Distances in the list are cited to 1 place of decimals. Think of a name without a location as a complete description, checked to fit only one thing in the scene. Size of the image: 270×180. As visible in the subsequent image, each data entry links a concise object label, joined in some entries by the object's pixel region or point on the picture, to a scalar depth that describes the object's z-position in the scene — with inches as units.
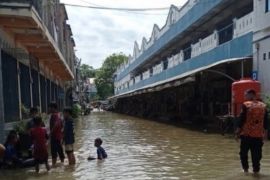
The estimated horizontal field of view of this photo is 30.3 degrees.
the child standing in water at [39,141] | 434.3
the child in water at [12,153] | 466.9
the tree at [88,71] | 6309.1
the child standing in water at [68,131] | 489.5
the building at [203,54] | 839.7
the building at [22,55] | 523.2
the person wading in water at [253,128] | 379.2
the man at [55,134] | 492.4
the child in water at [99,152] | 533.0
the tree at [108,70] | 4778.5
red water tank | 742.5
